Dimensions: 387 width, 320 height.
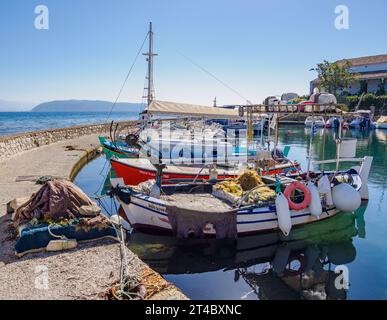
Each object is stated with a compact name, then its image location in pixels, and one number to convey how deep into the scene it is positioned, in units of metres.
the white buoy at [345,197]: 11.64
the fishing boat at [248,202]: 10.52
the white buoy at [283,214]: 10.47
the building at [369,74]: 64.71
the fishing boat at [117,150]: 20.61
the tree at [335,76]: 66.03
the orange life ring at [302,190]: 10.97
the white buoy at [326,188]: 11.70
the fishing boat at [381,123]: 53.57
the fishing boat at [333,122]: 55.91
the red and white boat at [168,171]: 15.22
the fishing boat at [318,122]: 58.51
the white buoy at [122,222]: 9.13
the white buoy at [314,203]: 11.20
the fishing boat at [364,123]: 54.84
